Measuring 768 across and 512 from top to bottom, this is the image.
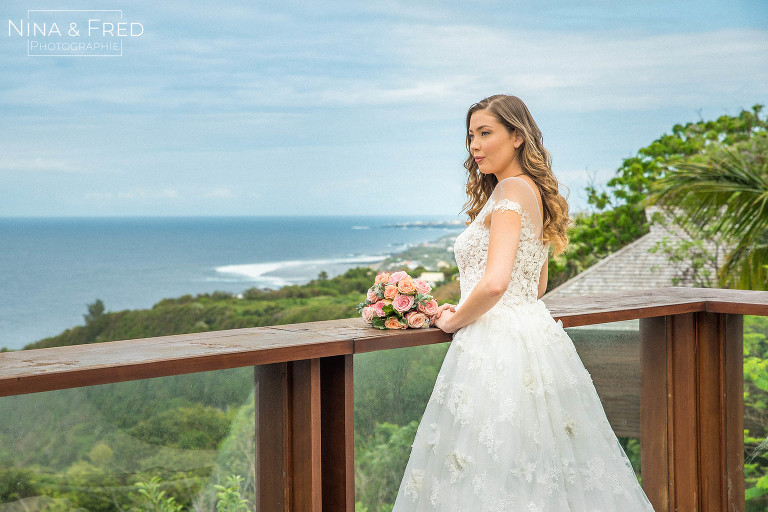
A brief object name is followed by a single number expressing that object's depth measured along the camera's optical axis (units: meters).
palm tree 6.58
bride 2.20
